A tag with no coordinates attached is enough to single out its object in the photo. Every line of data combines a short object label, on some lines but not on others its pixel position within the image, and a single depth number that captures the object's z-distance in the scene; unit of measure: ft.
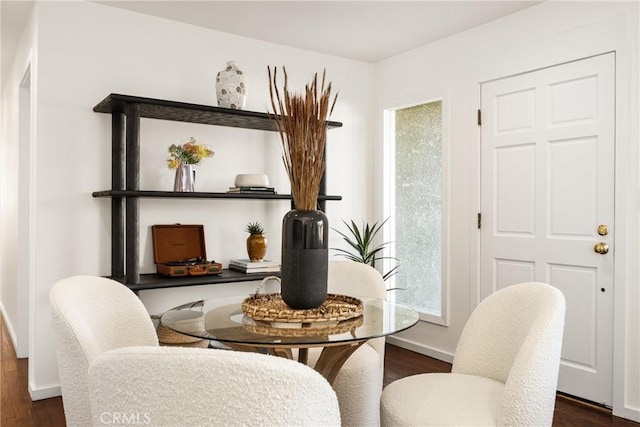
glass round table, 4.66
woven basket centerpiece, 5.34
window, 13.07
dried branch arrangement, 5.46
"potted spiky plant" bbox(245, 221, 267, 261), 11.59
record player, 10.55
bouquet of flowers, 10.62
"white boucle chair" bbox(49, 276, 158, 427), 4.58
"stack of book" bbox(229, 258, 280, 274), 11.19
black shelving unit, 9.55
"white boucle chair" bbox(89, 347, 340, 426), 2.88
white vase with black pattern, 10.75
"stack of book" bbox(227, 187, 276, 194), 11.25
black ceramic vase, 5.54
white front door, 9.34
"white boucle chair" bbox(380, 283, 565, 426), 4.78
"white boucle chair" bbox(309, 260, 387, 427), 7.20
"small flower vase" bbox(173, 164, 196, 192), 10.50
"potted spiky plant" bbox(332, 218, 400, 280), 13.29
